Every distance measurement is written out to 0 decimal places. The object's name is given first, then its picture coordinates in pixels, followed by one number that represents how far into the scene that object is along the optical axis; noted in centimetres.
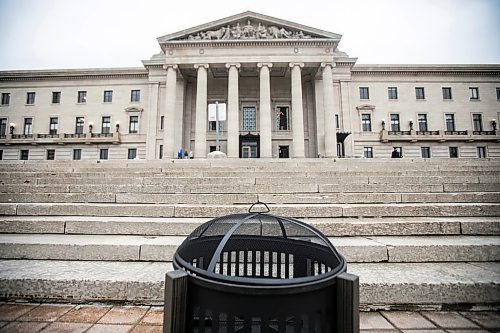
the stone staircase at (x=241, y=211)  278
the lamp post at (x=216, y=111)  1756
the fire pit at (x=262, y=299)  125
